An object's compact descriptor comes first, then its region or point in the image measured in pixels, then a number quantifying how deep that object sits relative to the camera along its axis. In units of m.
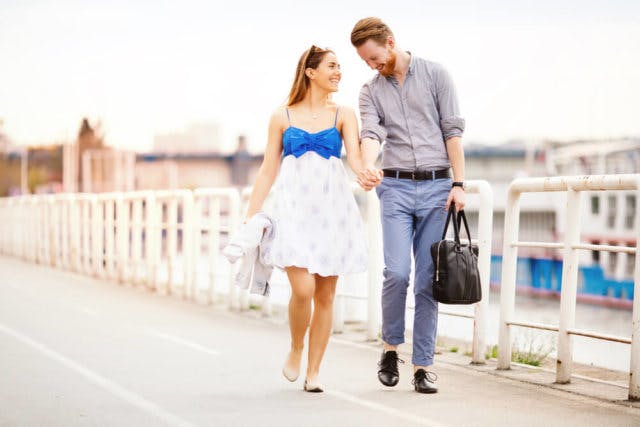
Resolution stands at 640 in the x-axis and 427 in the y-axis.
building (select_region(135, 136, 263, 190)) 98.56
